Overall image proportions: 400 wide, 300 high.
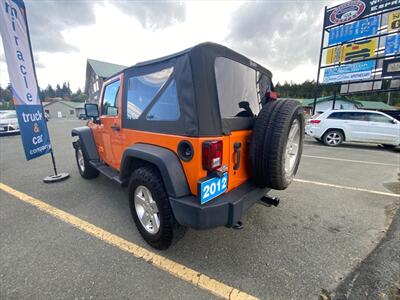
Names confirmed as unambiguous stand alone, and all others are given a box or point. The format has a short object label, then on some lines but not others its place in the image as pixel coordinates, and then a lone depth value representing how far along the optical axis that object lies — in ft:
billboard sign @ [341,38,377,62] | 39.14
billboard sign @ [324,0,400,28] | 36.63
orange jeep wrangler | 5.65
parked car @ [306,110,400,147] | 27.07
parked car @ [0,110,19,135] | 37.86
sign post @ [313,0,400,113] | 36.99
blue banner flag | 10.92
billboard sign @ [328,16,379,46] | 38.37
